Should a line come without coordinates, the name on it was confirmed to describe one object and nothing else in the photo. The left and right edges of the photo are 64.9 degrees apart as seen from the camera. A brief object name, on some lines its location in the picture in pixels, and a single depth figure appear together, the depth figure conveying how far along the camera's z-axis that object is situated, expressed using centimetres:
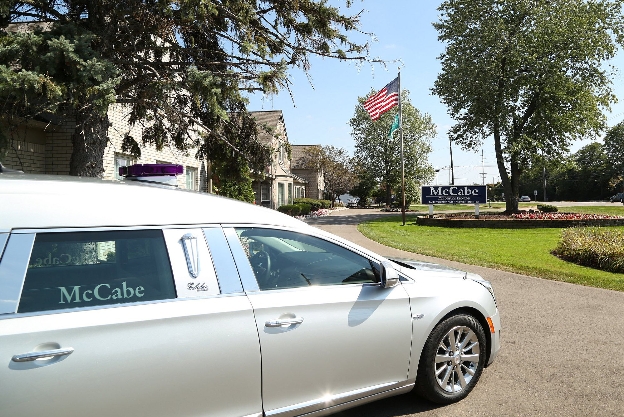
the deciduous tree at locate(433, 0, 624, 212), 2619
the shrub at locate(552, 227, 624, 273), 1069
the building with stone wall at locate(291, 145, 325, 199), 5828
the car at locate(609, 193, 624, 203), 7202
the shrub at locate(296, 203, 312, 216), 3441
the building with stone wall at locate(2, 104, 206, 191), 991
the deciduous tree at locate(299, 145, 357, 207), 5519
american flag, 2283
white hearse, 244
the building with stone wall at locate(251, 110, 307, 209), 3378
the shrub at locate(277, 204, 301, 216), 3290
